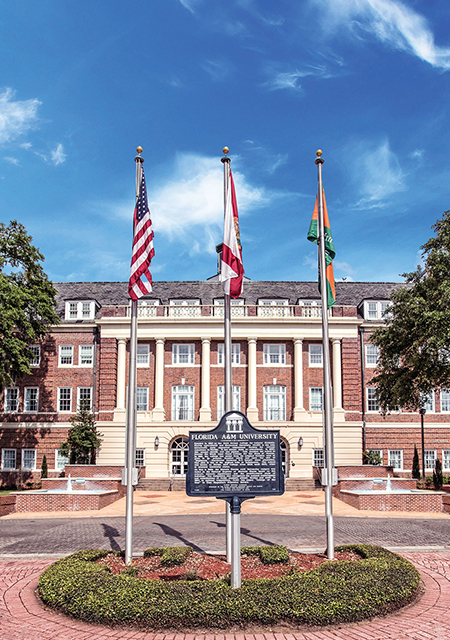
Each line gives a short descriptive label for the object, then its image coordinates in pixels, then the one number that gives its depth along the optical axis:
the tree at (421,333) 24.83
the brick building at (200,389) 39.22
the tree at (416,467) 38.12
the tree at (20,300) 32.94
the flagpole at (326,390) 12.34
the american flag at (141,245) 13.07
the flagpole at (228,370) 12.28
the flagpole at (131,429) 11.96
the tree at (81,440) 37.22
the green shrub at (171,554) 11.59
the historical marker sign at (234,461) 9.83
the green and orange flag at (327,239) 14.19
